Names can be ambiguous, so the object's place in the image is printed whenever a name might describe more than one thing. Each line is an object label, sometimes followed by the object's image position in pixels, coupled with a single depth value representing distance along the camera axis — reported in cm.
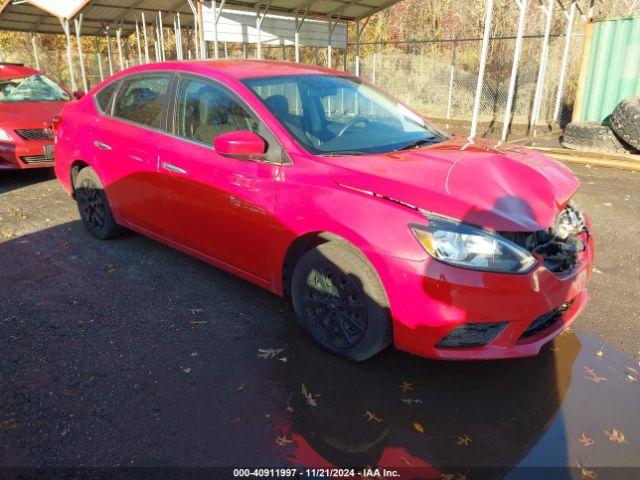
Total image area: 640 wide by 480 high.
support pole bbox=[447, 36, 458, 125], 1456
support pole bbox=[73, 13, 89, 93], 1445
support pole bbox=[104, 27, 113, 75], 1947
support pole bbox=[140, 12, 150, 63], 1690
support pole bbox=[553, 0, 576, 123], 1193
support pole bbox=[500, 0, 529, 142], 946
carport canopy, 1217
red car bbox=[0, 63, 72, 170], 724
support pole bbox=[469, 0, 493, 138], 929
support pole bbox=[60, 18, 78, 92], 1409
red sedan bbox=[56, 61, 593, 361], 268
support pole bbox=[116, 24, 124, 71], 1873
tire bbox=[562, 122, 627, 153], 925
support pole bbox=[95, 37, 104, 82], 2227
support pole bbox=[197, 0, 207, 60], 1062
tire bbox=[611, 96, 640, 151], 870
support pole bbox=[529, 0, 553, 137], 1105
